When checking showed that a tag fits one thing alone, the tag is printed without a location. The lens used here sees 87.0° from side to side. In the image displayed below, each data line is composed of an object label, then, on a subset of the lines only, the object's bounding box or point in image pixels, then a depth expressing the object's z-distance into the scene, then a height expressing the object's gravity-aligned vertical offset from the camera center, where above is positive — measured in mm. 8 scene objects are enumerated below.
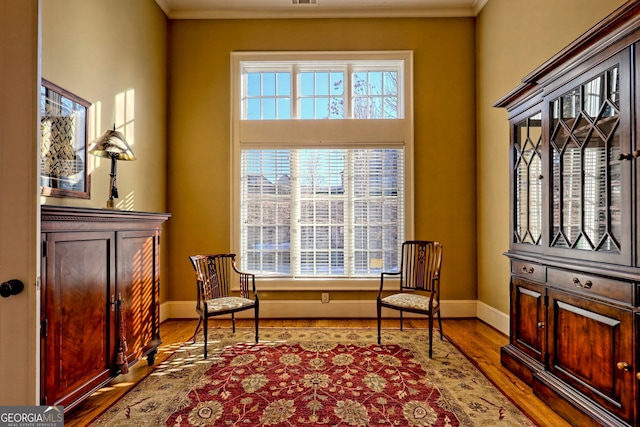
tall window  4223 +329
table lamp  2621 +501
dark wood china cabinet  1652 -87
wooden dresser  1779 -525
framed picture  2293 +523
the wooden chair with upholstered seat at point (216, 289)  3094 -778
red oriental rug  2061 -1248
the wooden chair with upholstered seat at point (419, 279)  3141 -722
